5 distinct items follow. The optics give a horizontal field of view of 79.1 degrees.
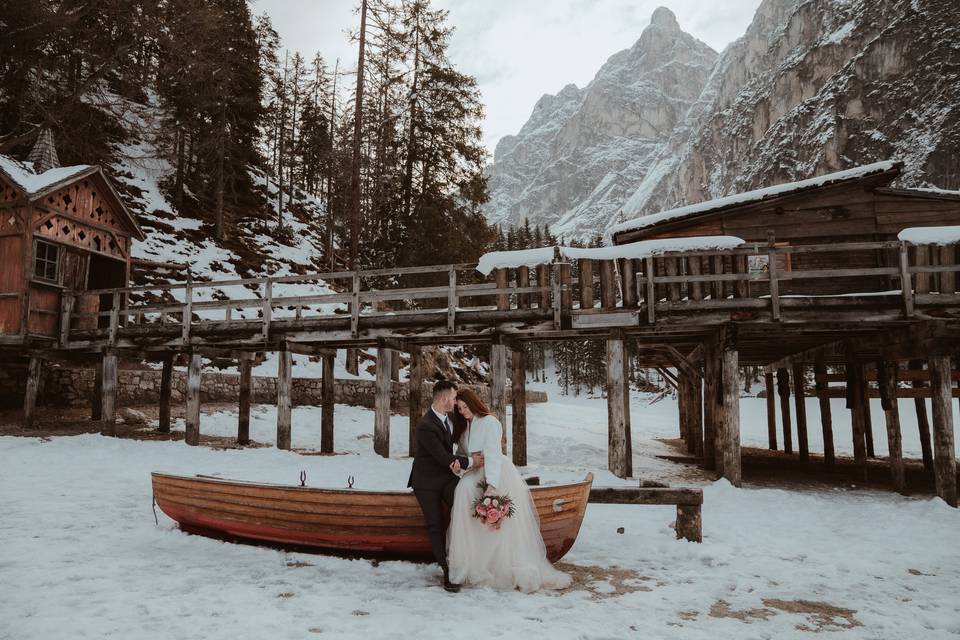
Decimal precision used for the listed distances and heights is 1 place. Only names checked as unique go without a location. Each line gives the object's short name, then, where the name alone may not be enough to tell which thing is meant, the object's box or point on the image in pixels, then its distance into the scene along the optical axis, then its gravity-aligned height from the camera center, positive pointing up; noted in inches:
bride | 230.5 -62.1
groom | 238.4 -37.0
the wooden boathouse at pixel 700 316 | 471.2 +60.7
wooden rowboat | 252.7 -59.9
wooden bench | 293.3 -58.2
